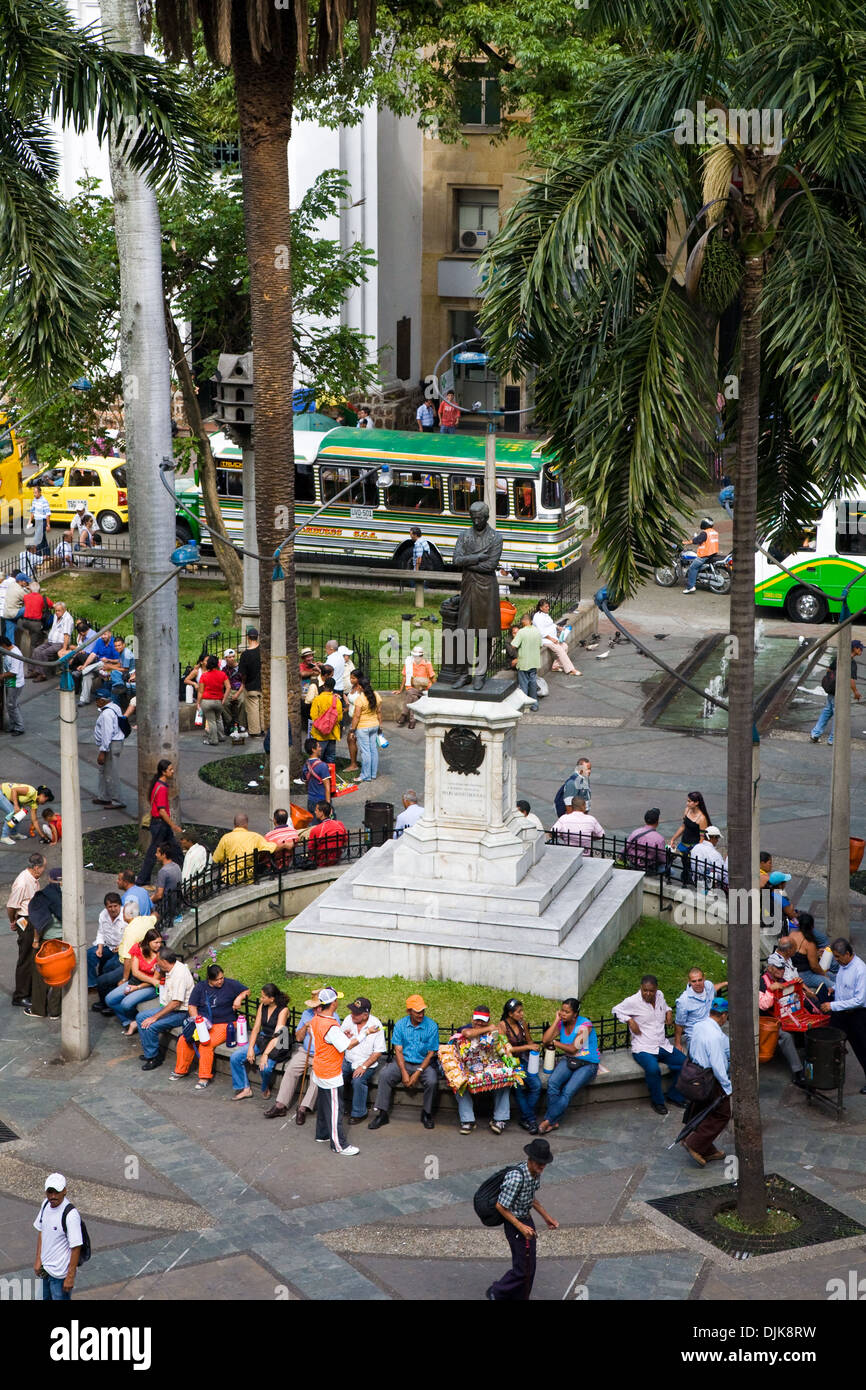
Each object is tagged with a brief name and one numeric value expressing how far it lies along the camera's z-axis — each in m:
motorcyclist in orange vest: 36.16
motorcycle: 36.22
